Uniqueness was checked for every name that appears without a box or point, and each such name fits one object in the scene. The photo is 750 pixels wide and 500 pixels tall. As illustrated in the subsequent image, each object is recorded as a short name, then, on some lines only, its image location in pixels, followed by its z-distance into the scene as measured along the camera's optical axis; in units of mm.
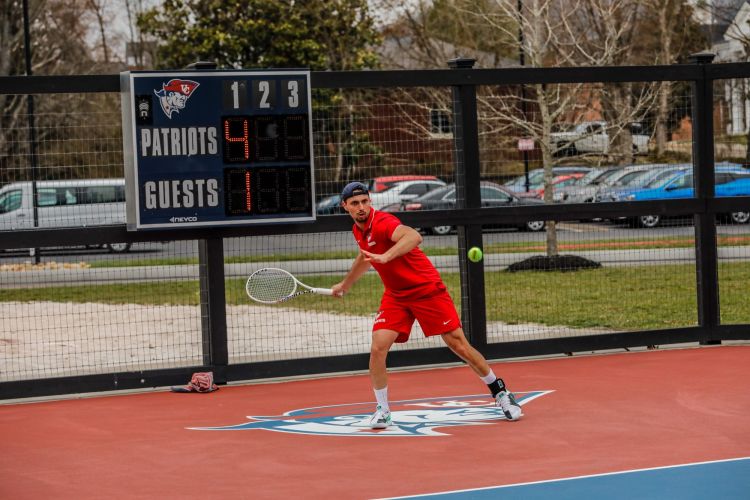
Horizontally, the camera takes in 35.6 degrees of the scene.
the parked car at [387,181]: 16625
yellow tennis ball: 12609
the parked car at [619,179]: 17266
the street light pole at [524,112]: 22105
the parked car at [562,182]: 21469
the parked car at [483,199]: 15945
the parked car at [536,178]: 21625
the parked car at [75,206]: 14133
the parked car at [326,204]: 18219
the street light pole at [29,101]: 13490
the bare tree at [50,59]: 33625
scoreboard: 11367
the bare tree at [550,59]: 21531
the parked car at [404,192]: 17156
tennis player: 9336
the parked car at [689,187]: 14648
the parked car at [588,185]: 19281
